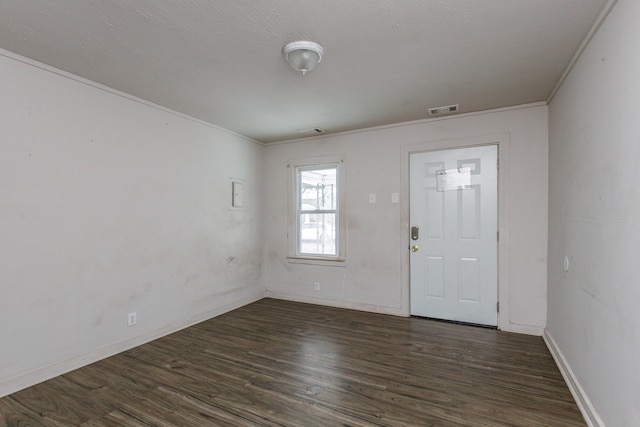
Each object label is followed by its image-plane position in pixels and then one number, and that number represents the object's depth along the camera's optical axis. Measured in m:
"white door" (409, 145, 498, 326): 3.53
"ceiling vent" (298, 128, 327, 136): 4.24
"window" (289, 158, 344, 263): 4.43
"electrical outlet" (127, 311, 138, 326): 3.02
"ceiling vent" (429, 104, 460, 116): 3.38
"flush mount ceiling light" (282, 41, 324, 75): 2.14
